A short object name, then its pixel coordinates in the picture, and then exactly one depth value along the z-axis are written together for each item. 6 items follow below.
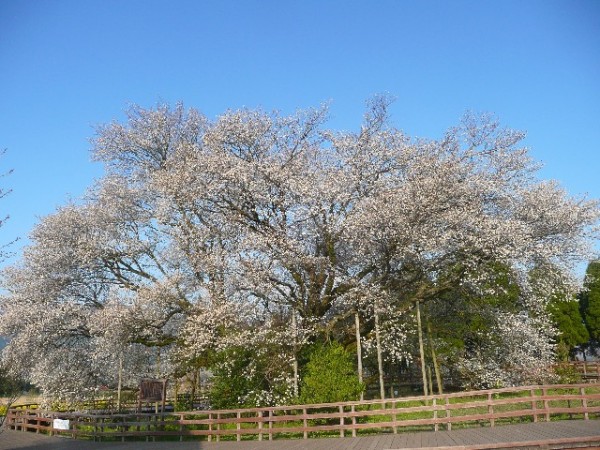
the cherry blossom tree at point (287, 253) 17.92
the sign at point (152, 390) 19.12
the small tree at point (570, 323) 41.44
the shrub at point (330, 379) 16.86
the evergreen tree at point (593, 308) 42.59
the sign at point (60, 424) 20.09
